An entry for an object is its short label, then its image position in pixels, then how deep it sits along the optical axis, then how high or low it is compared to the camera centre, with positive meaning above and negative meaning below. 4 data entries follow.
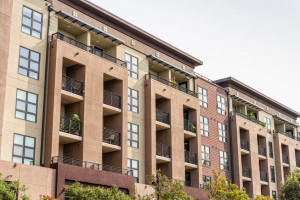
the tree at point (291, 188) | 45.53 +3.36
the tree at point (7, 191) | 21.66 +1.48
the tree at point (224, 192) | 34.84 +2.37
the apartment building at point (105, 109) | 29.45 +8.49
